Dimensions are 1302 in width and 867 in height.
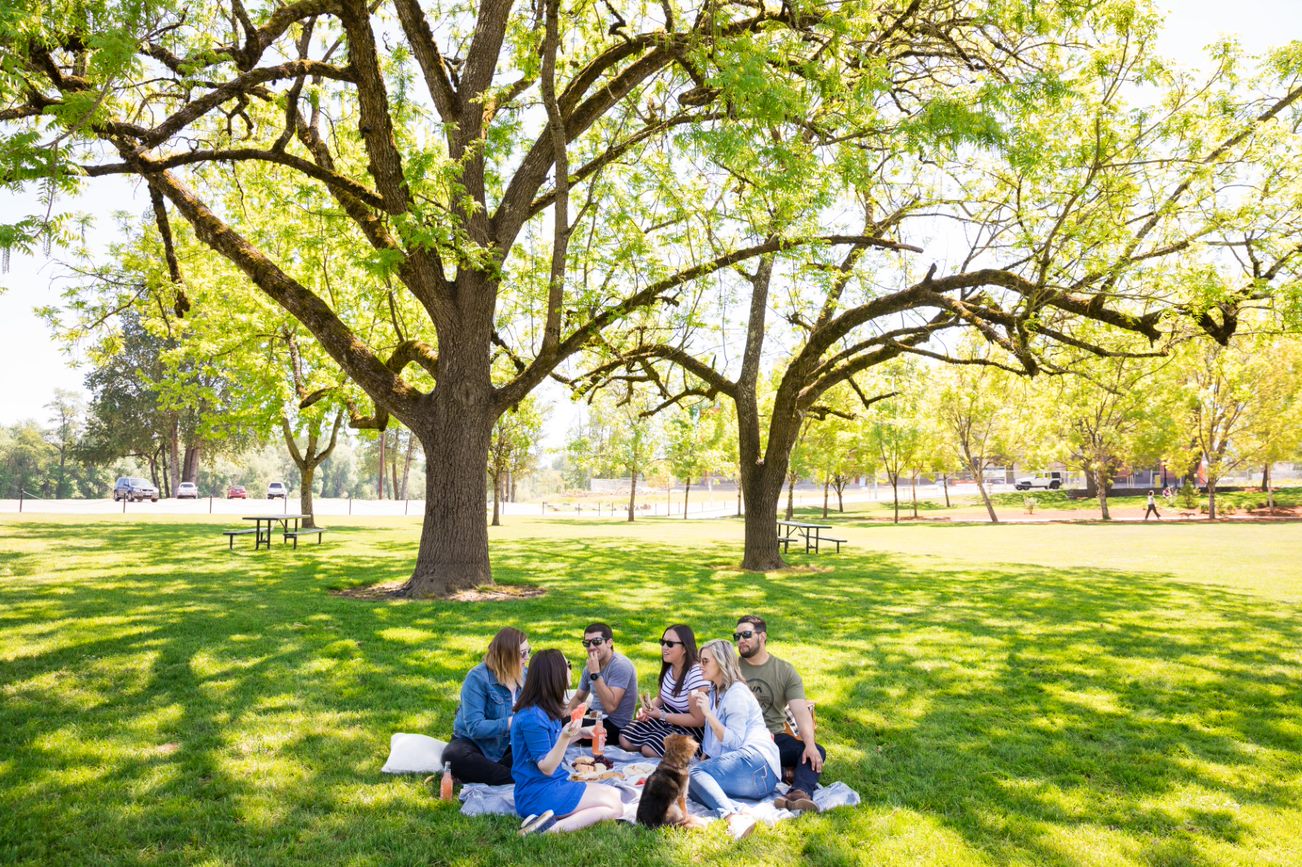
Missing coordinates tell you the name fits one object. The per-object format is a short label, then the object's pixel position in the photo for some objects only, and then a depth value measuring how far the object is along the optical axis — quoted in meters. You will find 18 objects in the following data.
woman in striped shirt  5.88
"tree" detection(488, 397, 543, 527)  36.94
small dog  4.69
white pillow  5.52
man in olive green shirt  5.34
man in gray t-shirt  6.27
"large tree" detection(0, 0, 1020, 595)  10.20
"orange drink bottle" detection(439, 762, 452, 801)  5.05
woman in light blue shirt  5.01
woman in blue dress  4.71
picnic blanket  4.88
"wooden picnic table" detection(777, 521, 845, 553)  22.64
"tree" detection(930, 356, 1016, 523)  38.88
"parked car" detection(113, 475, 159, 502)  53.16
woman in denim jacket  5.27
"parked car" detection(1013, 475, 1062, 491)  74.29
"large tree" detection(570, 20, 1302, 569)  9.34
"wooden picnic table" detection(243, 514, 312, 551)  20.59
